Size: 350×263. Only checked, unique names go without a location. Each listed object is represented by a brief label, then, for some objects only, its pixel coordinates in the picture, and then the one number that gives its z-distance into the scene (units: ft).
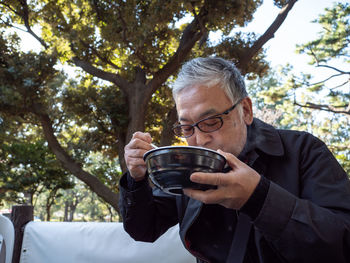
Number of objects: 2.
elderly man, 2.99
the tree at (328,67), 37.37
